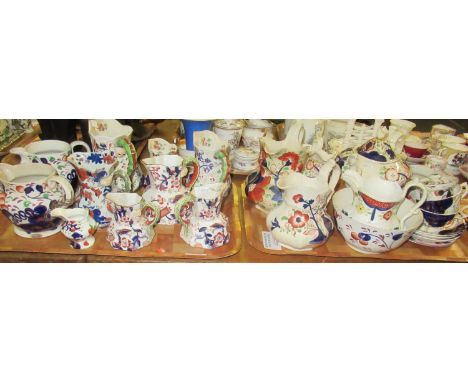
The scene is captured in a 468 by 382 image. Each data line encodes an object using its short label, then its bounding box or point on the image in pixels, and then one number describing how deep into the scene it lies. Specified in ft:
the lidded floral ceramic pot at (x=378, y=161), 4.60
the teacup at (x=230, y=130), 6.05
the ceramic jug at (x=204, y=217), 4.25
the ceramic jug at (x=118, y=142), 4.70
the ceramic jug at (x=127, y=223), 4.16
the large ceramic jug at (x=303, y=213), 4.27
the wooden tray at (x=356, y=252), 4.41
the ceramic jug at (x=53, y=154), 4.56
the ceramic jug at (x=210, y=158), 4.86
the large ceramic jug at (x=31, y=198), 4.04
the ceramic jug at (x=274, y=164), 4.89
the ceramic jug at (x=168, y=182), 4.56
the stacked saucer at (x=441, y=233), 4.59
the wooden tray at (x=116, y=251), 4.19
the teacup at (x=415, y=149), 6.27
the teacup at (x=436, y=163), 5.48
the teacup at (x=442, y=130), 6.83
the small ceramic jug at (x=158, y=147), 5.04
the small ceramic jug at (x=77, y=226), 4.06
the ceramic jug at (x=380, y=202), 4.11
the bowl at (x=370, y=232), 4.13
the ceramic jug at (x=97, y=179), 4.28
